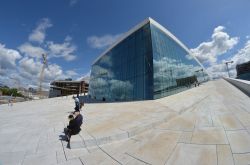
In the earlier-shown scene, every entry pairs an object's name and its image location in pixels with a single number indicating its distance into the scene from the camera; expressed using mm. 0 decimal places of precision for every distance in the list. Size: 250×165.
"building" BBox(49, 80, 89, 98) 96188
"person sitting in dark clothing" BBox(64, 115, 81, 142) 6452
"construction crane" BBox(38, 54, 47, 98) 106875
